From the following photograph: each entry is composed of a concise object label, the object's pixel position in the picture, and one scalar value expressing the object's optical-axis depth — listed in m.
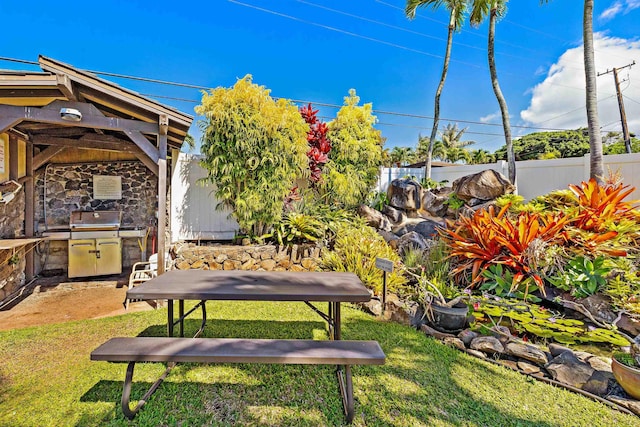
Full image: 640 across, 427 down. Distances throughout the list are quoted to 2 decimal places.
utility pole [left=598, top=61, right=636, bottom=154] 12.52
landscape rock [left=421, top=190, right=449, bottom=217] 7.73
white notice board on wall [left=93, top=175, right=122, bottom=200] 5.72
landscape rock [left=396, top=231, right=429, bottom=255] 5.18
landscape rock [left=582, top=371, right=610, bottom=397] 2.17
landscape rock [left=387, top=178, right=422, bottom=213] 7.85
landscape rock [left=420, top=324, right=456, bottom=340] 3.01
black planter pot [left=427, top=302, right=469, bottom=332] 3.06
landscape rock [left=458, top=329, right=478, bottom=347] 2.90
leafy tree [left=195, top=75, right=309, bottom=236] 4.75
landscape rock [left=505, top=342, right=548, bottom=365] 2.51
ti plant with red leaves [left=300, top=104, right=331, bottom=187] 6.55
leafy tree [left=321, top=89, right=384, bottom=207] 6.77
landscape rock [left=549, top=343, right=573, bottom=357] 2.60
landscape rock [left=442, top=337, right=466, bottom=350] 2.85
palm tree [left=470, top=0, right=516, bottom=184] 8.17
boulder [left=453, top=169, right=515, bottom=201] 6.82
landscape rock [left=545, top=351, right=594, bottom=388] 2.28
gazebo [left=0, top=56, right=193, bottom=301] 3.35
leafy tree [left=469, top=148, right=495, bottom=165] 22.30
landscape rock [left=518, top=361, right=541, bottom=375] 2.45
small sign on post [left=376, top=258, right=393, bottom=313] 3.38
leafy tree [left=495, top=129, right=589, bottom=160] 22.16
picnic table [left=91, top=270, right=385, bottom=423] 1.76
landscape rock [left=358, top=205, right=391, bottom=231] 6.93
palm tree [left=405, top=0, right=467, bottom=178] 9.70
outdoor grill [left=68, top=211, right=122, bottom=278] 5.16
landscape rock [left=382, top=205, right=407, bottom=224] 7.59
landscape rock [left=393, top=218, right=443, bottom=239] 6.35
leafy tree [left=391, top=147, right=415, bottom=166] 27.23
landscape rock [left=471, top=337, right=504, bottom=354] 2.70
